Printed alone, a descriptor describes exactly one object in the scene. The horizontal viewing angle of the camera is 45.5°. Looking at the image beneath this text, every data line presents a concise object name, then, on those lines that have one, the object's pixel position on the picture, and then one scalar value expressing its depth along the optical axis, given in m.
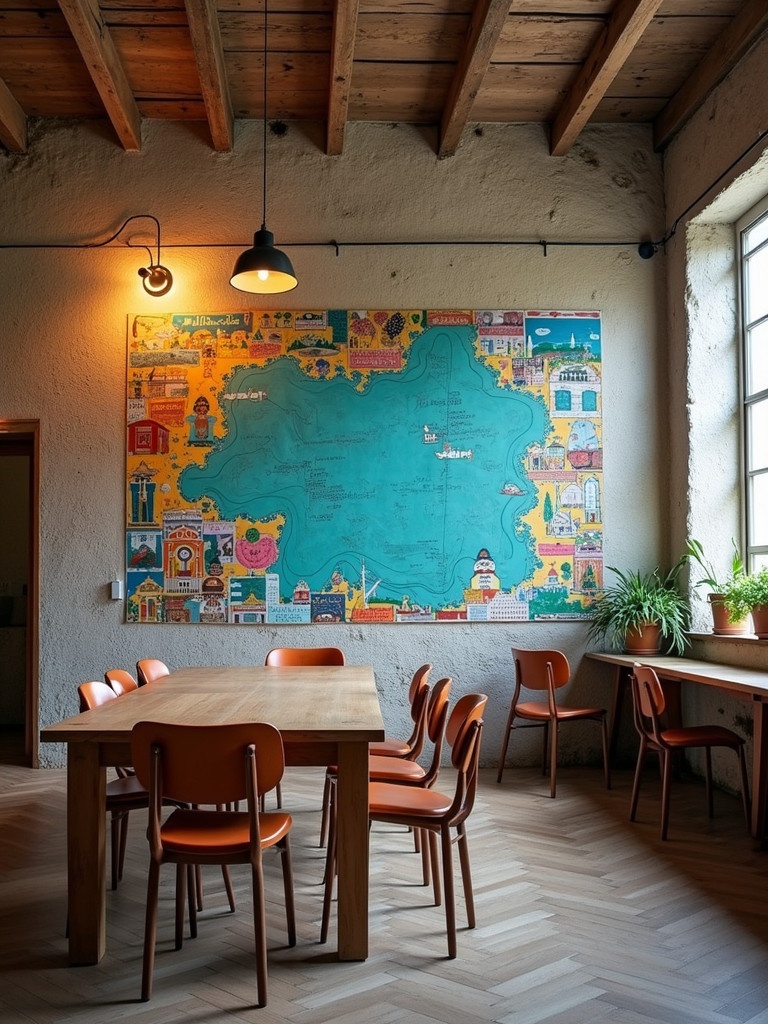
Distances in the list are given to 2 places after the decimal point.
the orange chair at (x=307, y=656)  5.00
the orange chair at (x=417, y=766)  3.52
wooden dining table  2.74
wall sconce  5.97
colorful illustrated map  5.91
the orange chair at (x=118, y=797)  3.22
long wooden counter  3.98
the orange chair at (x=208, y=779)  2.52
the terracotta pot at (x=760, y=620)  4.71
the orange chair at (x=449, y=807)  2.84
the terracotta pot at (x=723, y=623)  5.13
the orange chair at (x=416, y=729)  3.88
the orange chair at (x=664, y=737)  4.26
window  5.49
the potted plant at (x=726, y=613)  5.12
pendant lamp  4.31
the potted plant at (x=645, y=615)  5.61
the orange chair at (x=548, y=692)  5.16
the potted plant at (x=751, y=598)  4.73
